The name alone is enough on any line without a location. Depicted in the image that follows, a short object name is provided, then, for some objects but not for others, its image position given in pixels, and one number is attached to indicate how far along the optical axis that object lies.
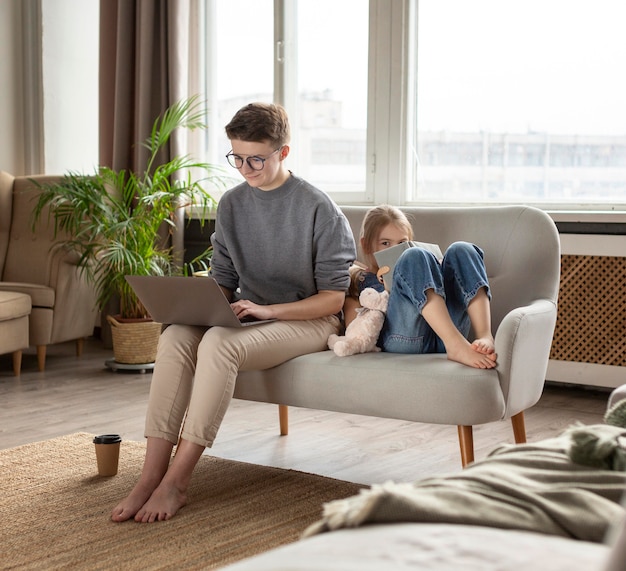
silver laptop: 2.28
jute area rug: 1.99
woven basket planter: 4.34
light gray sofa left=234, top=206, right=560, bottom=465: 2.21
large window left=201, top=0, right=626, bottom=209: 3.79
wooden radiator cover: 3.67
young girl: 2.29
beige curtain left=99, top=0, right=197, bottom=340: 4.78
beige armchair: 4.41
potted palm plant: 4.34
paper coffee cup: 2.56
